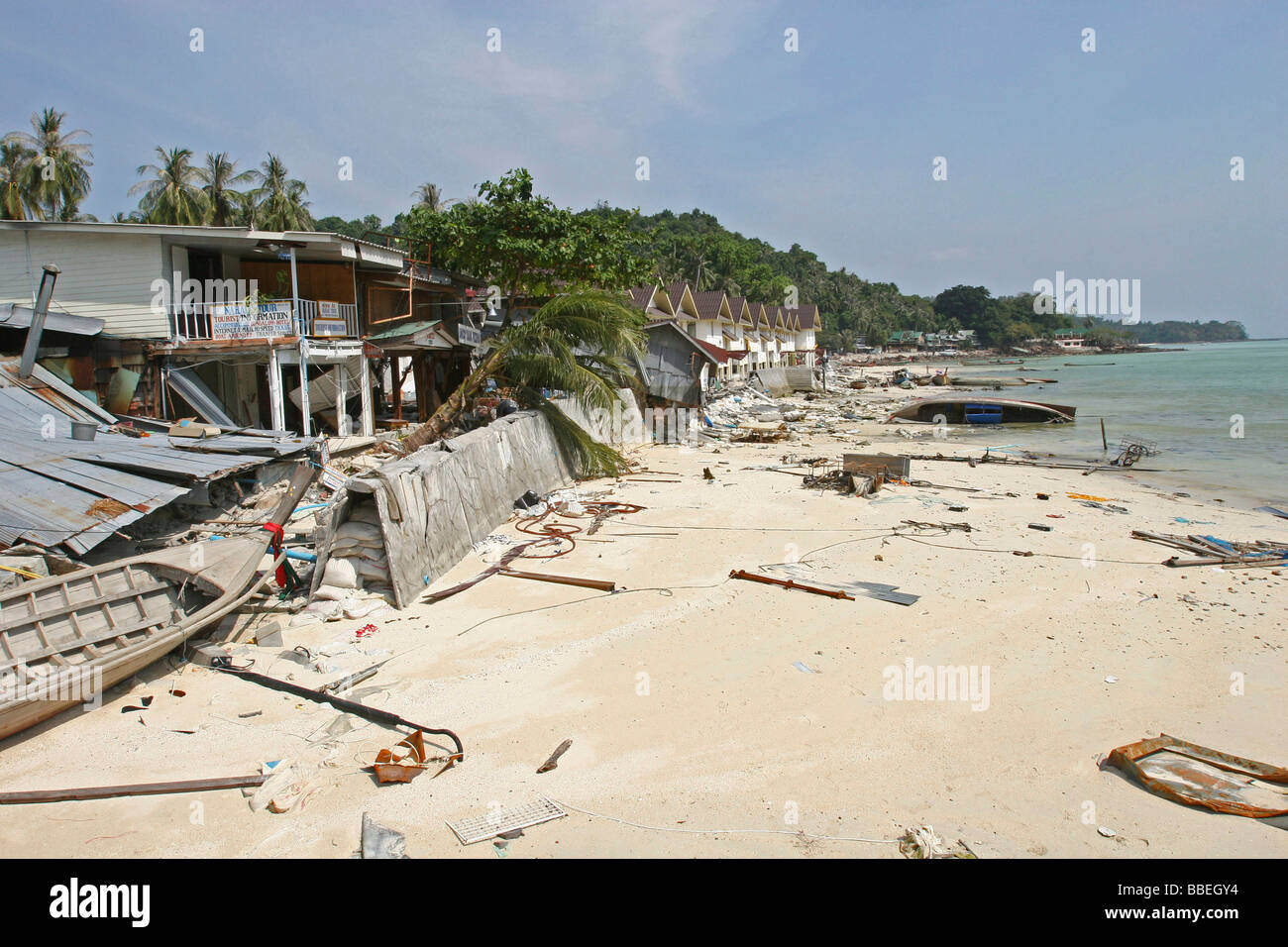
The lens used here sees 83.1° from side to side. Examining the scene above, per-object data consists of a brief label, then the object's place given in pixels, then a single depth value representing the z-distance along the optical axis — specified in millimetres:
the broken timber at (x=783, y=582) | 8844
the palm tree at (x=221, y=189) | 37438
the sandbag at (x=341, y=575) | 8516
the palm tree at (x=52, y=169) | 32594
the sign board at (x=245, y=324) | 15766
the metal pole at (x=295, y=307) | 15836
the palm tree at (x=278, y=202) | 39438
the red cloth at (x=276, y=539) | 8688
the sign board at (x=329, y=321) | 16656
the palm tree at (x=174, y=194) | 34969
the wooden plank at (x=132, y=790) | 4746
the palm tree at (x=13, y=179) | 31667
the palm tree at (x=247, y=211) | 39725
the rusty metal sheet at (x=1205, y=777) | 4727
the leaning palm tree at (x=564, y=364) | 16594
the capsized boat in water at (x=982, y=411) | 31984
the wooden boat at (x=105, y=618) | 5535
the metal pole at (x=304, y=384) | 15875
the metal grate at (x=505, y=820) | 4465
